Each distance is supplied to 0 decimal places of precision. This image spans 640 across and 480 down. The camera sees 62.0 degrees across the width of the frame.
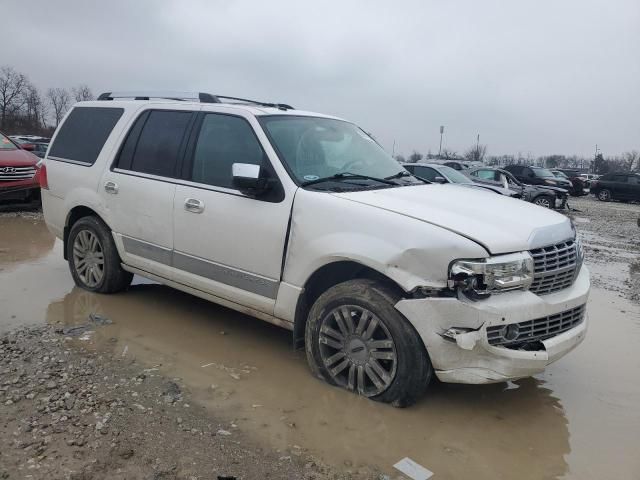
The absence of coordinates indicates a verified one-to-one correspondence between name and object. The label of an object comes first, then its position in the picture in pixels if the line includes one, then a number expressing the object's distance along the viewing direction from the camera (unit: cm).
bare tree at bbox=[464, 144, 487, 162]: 7112
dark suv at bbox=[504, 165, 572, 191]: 2361
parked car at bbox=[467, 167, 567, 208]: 1697
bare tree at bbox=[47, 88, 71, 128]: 7744
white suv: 314
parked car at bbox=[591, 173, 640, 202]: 2906
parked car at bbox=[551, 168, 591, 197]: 3084
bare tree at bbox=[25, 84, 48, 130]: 7016
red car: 1015
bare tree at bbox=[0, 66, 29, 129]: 6888
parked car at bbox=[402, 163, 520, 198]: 1270
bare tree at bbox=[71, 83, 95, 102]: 7354
